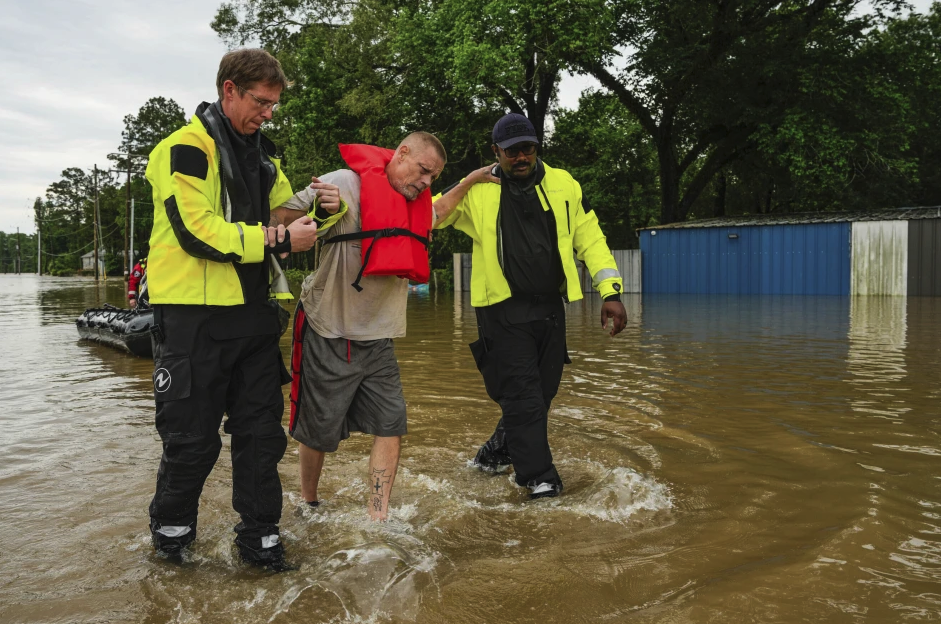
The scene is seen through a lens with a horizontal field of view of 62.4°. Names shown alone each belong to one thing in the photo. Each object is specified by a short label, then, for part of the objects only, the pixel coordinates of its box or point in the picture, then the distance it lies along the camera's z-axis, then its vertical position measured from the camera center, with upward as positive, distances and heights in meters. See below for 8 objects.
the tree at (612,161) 36.59 +5.68
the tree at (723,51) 26.34 +7.82
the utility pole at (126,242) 55.38 +2.84
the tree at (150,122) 73.44 +14.98
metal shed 23.91 +0.79
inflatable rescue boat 10.37 -0.68
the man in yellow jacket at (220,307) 3.06 -0.12
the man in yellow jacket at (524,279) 4.34 +0.00
